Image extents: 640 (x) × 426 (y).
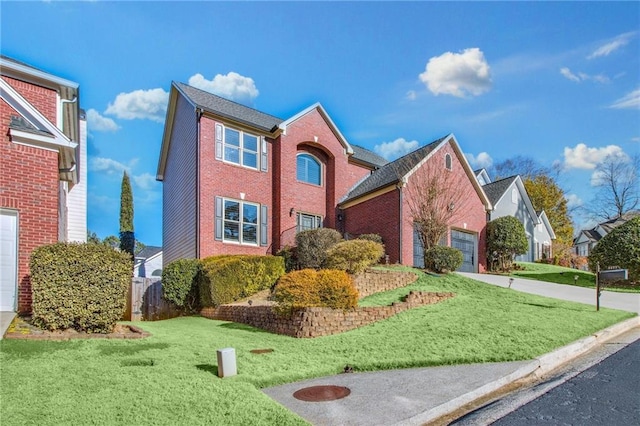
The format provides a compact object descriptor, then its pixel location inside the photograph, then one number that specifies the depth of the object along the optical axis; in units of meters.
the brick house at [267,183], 17.86
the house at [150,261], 36.97
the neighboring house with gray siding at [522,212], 29.84
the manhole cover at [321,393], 5.43
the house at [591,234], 43.75
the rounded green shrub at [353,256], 13.87
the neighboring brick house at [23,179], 9.24
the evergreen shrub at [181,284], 14.34
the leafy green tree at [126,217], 29.78
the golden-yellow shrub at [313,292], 9.98
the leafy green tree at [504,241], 22.91
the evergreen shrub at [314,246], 15.74
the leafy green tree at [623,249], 17.14
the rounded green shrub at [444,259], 16.61
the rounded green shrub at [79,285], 7.72
